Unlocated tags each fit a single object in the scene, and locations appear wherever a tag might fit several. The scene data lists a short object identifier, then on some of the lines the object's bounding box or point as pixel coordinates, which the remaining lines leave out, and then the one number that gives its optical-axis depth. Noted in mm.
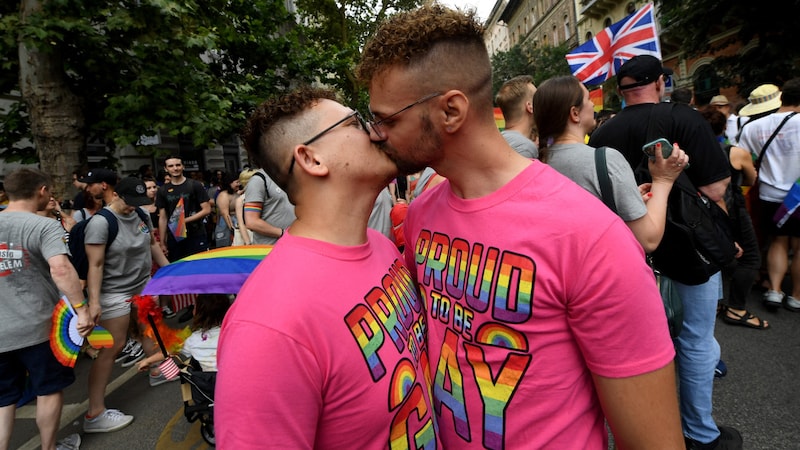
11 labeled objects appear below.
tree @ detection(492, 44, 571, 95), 31000
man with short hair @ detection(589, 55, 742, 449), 2330
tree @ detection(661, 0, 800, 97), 12258
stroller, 3041
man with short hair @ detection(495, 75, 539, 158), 3236
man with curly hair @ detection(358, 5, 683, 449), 1036
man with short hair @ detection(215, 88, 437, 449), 907
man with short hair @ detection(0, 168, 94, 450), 3049
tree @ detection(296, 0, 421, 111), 20953
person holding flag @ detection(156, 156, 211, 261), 6742
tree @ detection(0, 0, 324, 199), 5758
